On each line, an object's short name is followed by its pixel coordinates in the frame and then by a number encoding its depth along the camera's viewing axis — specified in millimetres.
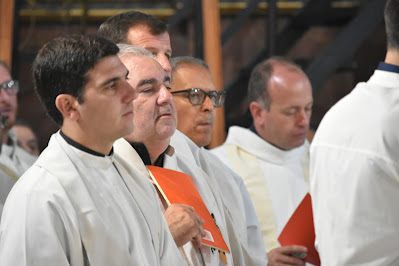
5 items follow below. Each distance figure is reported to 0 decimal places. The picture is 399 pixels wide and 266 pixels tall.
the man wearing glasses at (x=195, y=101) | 6961
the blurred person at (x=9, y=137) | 8648
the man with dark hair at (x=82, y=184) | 3855
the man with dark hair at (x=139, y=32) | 6363
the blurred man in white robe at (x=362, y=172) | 5086
